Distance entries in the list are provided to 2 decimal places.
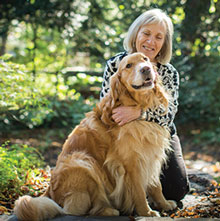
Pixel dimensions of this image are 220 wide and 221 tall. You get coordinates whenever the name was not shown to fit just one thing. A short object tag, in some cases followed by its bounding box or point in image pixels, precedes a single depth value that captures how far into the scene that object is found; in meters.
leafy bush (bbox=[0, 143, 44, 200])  3.01
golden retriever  2.56
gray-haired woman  3.12
